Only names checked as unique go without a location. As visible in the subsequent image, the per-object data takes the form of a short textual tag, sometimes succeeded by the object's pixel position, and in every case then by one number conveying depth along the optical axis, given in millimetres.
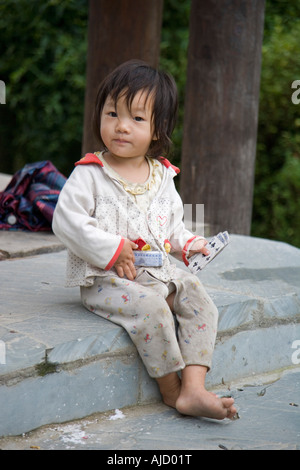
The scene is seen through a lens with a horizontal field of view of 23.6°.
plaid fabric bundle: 3641
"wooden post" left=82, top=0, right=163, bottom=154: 4207
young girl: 2256
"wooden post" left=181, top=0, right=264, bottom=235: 4016
